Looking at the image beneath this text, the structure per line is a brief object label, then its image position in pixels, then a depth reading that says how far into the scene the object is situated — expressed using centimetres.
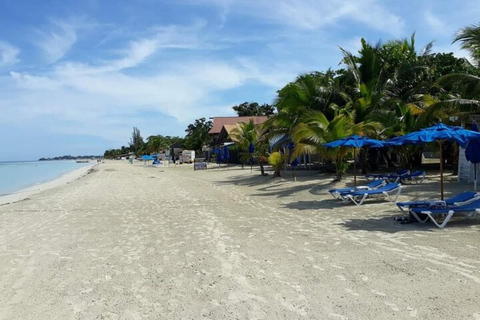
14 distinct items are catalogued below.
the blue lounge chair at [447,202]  752
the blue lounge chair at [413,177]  1374
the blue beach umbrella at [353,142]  1118
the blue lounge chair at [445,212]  690
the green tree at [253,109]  6656
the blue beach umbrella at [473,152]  1150
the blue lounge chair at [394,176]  1366
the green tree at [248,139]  2170
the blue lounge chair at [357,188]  1059
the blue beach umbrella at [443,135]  771
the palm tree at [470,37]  1208
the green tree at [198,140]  6325
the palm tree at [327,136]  1377
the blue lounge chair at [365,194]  992
